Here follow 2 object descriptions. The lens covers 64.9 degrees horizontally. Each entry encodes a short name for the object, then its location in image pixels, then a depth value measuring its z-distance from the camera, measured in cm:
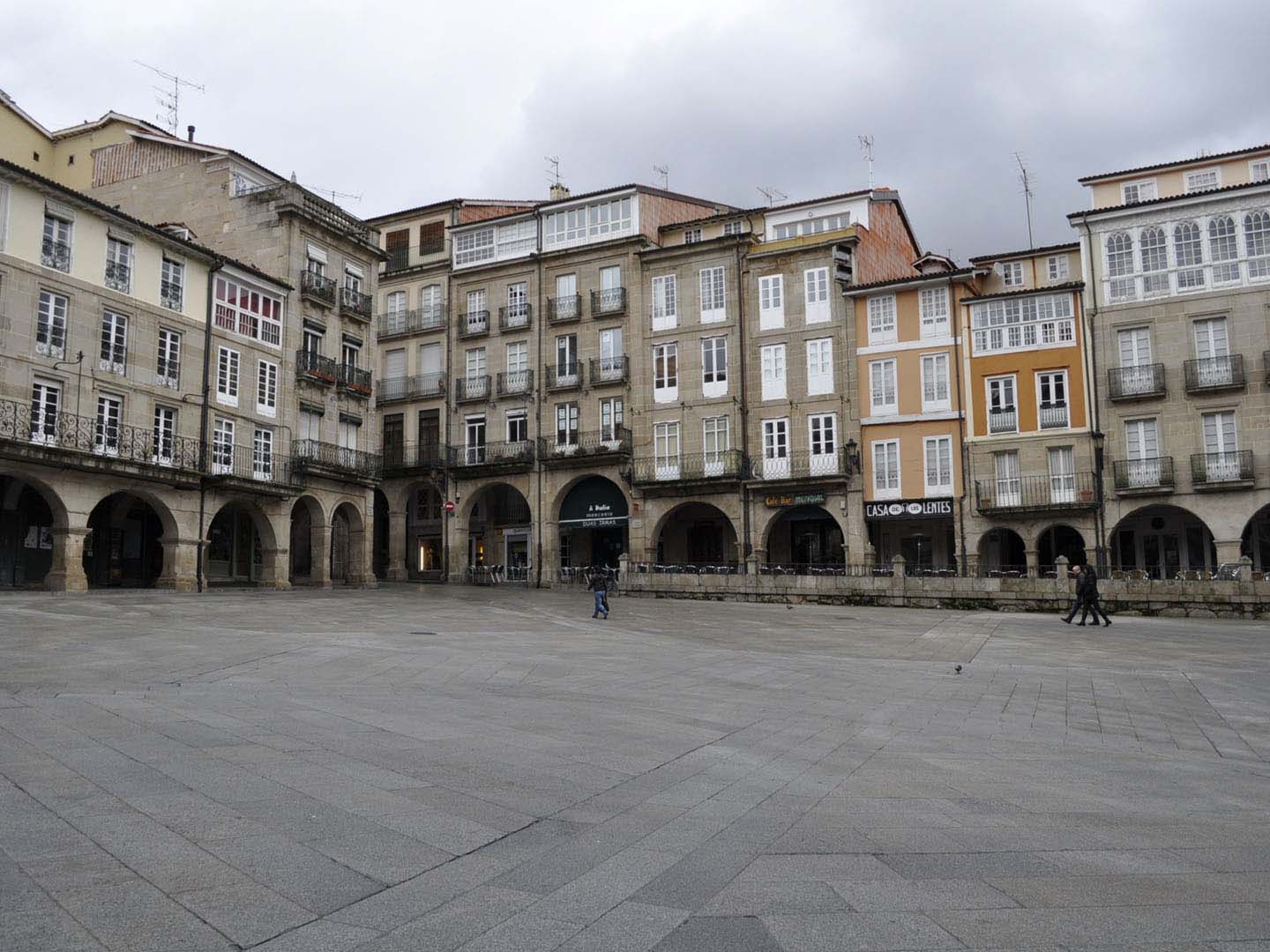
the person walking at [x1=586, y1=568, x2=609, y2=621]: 2844
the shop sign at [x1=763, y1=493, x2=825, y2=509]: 4244
